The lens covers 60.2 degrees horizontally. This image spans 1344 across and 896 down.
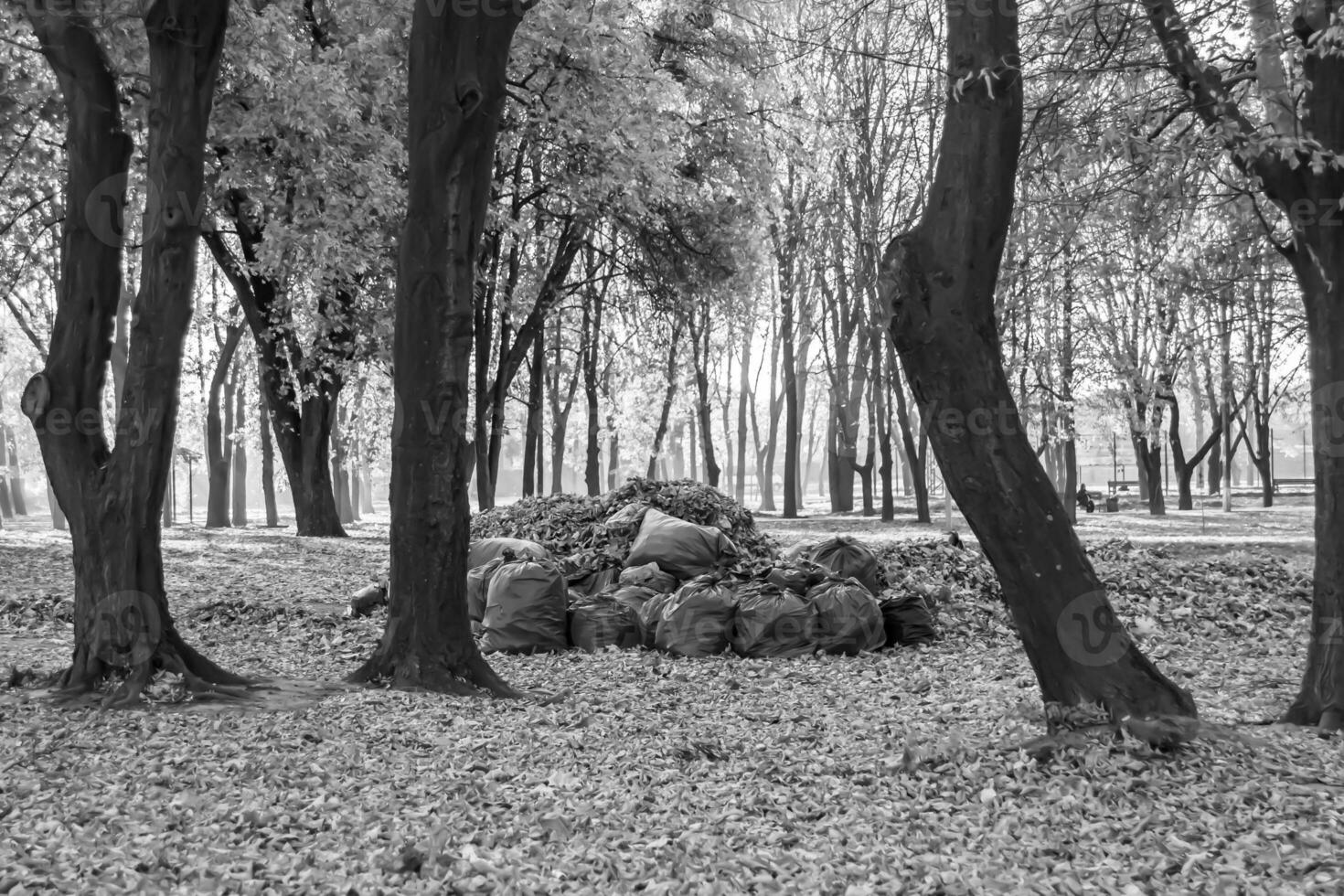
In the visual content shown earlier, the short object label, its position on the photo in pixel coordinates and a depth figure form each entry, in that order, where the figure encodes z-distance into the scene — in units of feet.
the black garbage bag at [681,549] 31.12
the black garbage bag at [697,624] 25.94
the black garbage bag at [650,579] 29.50
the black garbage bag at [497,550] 31.12
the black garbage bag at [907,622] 27.04
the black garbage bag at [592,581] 30.35
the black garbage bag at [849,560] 30.53
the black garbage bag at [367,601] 30.99
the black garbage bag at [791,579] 27.78
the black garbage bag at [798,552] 32.04
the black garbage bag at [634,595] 27.96
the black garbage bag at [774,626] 25.76
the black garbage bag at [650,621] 26.91
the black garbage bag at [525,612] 26.50
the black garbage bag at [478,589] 28.45
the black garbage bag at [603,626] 26.84
